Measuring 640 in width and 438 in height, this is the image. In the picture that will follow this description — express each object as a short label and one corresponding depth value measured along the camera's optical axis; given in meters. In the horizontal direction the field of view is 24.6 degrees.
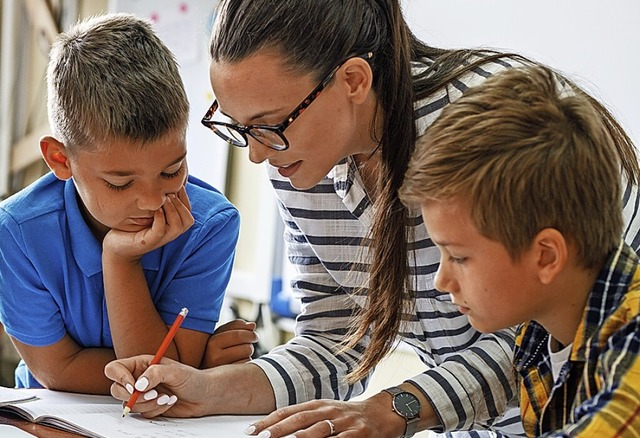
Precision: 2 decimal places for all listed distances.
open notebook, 1.80
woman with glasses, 1.82
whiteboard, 3.82
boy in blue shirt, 1.96
